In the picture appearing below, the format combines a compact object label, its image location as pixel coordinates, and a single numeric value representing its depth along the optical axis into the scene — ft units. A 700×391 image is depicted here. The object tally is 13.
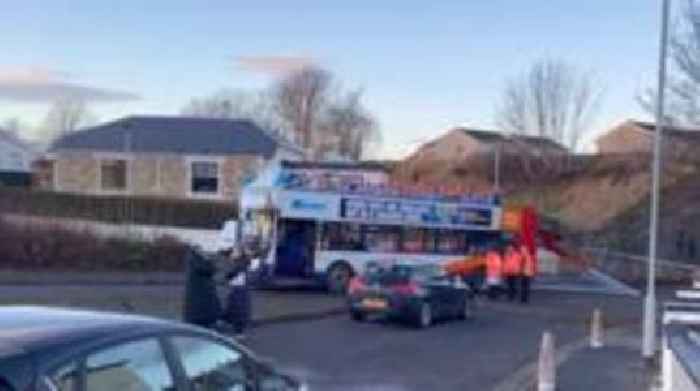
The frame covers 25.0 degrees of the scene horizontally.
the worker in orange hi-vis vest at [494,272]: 145.18
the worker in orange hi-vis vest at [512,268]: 141.38
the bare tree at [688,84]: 187.73
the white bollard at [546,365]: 59.24
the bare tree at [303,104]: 408.67
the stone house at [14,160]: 338.54
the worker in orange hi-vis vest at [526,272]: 142.10
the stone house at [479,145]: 346.74
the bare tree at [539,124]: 361.71
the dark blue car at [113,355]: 22.98
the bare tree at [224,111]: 408.67
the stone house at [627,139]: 351.95
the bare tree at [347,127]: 401.08
